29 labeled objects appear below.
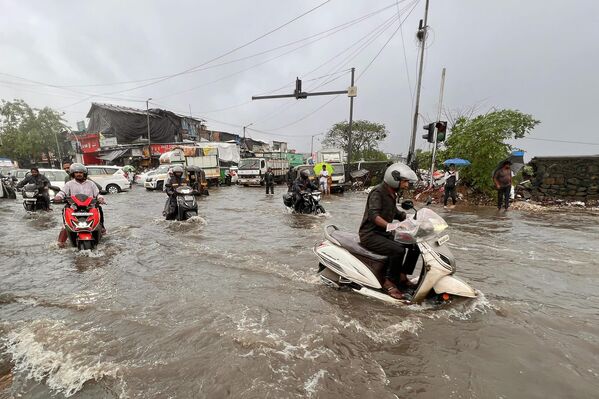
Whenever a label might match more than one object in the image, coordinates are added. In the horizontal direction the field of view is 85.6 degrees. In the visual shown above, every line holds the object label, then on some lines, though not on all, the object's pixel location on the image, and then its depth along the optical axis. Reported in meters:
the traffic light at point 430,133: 11.55
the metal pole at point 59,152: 38.84
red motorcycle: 6.10
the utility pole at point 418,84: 14.41
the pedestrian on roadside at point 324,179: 18.37
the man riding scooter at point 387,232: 3.82
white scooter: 3.55
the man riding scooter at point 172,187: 9.18
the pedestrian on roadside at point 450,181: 11.75
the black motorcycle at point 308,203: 10.74
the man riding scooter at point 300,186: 10.82
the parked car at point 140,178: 24.53
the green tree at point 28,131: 37.00
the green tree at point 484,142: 12.26
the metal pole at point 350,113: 21.49
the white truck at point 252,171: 24.20
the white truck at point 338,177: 19.56
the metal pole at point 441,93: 12.87
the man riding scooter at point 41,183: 10.77
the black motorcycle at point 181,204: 9.13
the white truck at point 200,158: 23.77
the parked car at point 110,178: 18.67
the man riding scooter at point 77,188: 6.29
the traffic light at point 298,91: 14.55
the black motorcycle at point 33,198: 10.75
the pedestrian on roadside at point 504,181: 10.14
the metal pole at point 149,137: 32.38
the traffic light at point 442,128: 11.40
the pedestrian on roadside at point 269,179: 18.52
